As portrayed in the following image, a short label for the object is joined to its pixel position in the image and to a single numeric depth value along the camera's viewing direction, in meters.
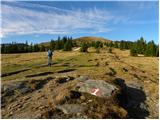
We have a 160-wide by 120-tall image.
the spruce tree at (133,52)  44.45
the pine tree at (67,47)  54.66
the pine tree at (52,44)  62.34
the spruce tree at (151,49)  45.79
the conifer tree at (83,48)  48.53
